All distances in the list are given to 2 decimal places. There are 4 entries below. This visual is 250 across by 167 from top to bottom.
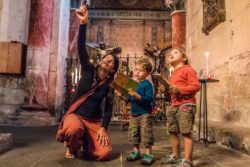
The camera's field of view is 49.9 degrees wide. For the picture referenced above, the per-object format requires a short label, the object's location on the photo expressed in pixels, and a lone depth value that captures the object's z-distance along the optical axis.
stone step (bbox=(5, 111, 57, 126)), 6.65
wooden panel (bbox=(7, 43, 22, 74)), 6.55
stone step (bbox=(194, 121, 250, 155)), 3.33
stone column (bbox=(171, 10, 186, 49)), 8.38
